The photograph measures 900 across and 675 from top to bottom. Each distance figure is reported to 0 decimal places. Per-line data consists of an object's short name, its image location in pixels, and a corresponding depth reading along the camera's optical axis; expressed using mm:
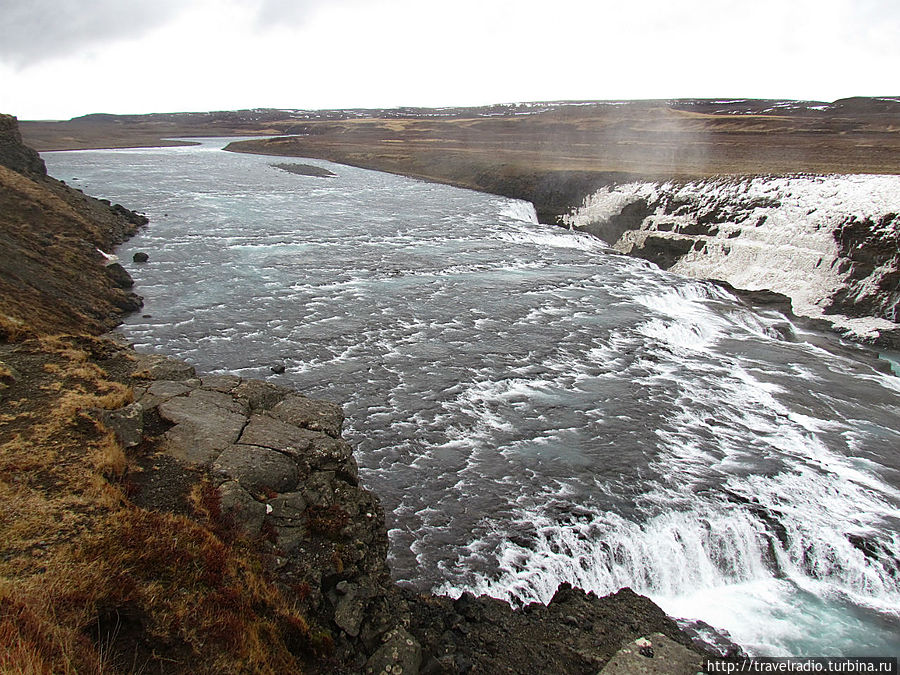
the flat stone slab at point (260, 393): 13125
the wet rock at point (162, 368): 13506
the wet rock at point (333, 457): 11133
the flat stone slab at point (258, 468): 9930
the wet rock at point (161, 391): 12021
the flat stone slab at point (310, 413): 12516
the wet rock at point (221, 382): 13367
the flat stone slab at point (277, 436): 11219
